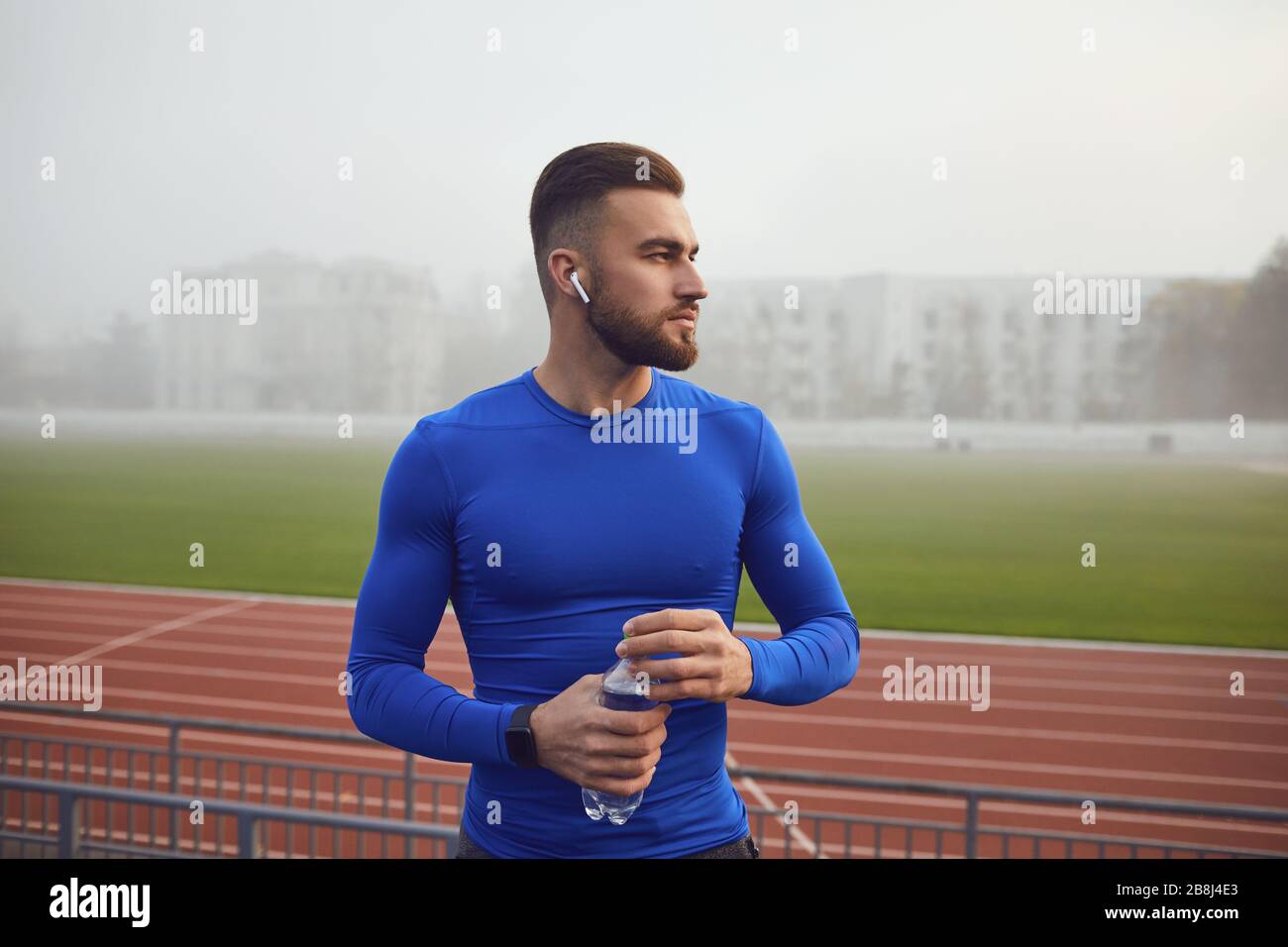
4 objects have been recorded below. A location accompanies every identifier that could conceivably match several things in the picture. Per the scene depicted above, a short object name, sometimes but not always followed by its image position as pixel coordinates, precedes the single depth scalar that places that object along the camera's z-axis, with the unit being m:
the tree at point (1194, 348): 49.91
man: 1.44
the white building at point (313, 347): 46.53
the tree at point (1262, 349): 46.72
